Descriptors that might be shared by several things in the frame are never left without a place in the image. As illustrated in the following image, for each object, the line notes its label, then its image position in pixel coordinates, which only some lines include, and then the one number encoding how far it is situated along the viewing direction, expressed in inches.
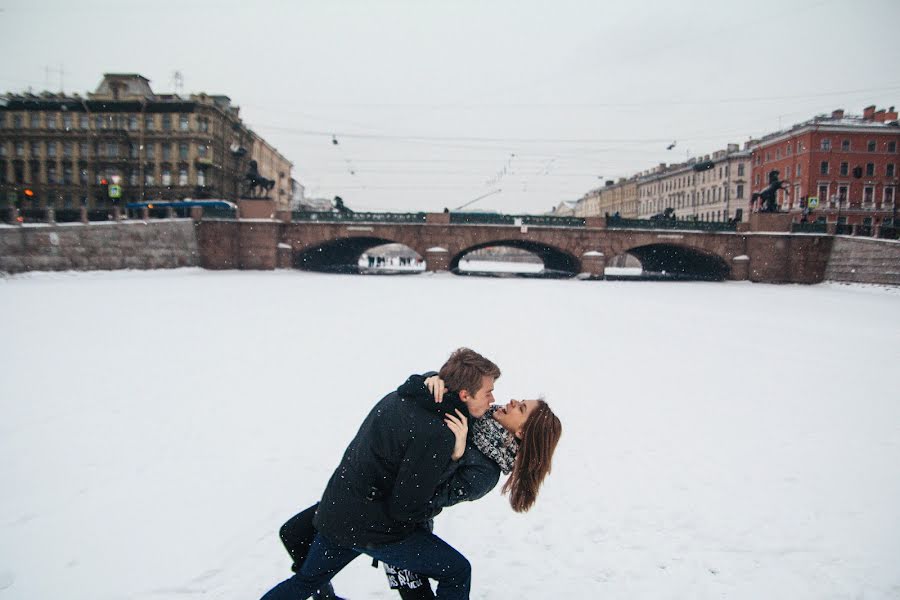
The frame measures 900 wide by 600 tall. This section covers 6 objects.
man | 90.4
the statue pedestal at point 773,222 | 1393.9
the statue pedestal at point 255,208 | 1385.3
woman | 93.6
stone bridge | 1368.1
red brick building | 2094.0
